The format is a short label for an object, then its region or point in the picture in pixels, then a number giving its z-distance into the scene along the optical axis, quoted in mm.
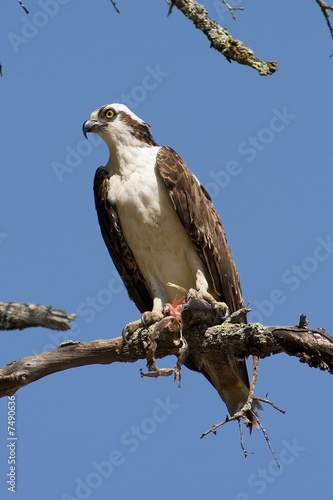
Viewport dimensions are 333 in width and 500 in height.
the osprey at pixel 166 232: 15453
